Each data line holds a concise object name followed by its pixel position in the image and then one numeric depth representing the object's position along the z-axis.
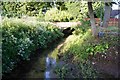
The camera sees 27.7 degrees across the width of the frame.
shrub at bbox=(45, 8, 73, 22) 21.70
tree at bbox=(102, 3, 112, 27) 14.65
